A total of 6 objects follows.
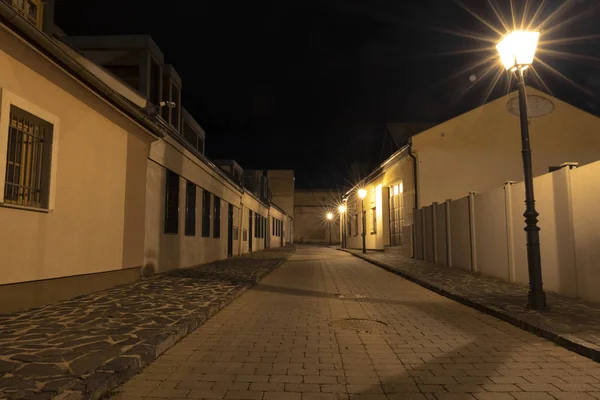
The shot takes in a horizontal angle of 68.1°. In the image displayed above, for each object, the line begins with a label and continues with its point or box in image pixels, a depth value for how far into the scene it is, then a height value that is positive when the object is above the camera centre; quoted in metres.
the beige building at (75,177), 6.43 +1.26
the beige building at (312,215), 68.19 +3.97
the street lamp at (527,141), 7.49 +1.76
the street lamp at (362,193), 28.35 +3.05
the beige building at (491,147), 21.08 +4.49
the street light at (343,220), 41.03 +2.03
